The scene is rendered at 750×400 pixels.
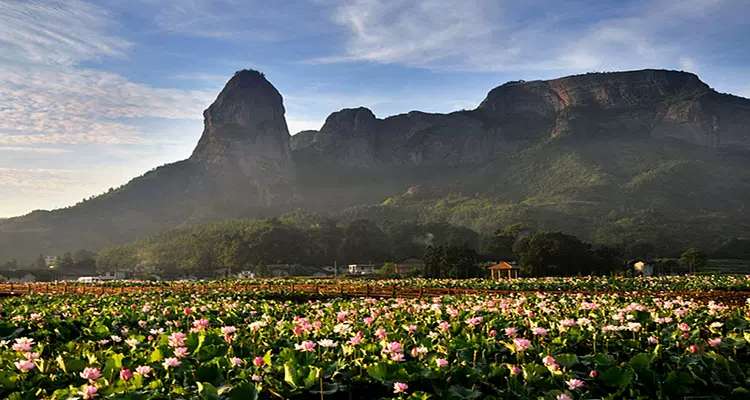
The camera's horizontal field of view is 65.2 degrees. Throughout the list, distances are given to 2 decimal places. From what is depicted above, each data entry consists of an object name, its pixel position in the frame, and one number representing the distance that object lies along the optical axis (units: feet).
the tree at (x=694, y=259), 226.99
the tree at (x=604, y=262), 214.07
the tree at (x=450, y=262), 209.46
